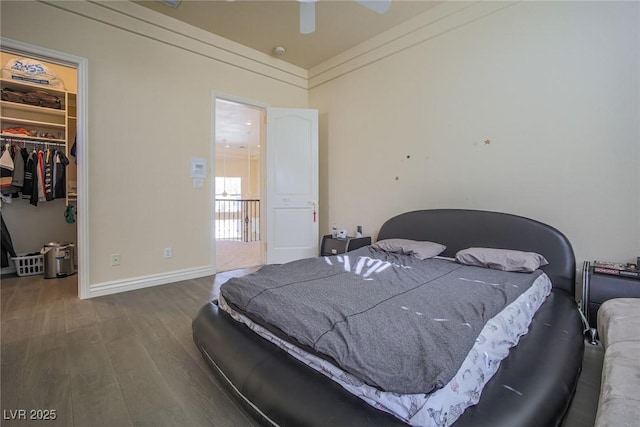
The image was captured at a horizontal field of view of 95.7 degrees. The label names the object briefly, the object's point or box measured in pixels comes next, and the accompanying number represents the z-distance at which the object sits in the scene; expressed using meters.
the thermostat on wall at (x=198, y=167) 3.54
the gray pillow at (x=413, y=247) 2.63
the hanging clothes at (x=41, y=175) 3.62
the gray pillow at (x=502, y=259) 2.13
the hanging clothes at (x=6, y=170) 3.39
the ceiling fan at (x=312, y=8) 2.93
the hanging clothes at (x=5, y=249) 3.51
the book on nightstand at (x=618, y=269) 1.89
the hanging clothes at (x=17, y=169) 3.45
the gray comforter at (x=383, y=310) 1.00
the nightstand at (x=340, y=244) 3.48
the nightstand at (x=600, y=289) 1.86
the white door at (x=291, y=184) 4.09
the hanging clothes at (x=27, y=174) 3.55
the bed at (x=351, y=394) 0.96
